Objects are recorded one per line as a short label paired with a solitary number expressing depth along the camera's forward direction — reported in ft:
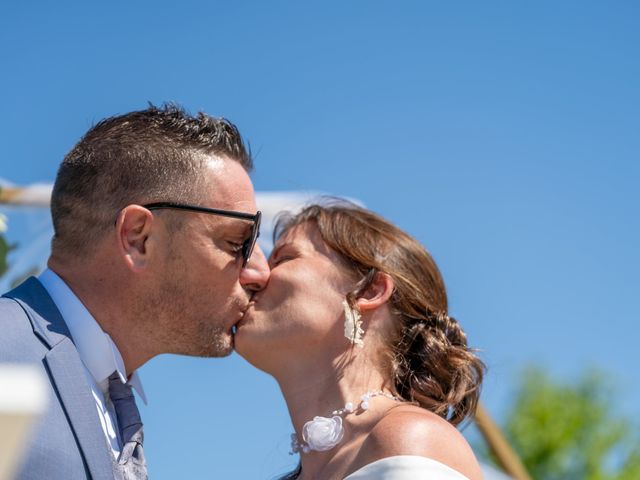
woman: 13.05
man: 11.03
